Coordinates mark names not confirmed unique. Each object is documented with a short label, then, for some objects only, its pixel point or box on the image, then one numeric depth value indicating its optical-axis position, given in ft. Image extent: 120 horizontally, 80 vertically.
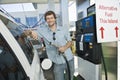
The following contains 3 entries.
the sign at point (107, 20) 4.16
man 3.94
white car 1.75
